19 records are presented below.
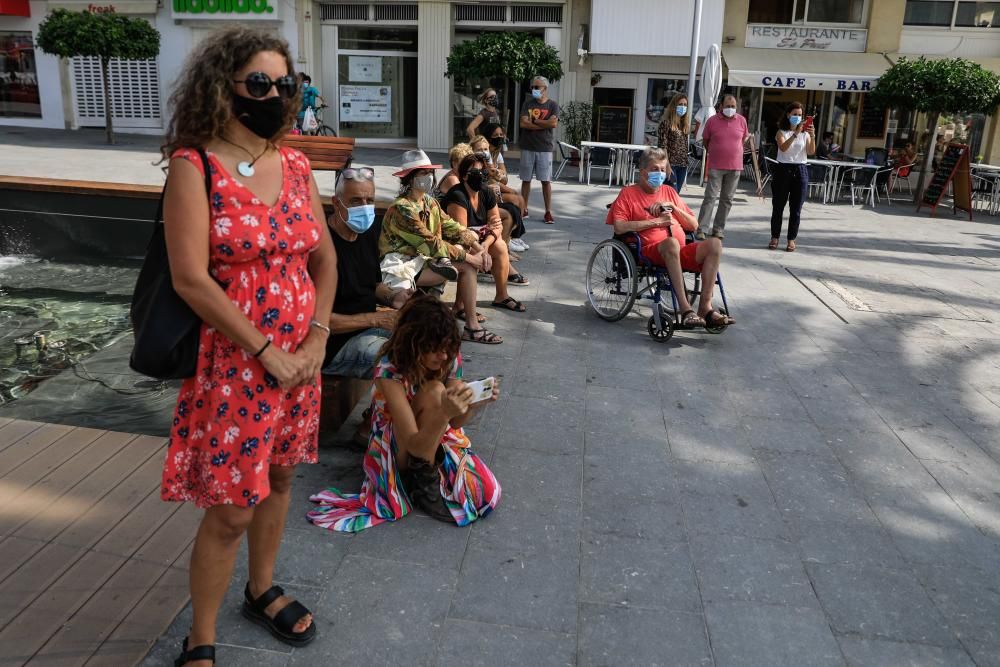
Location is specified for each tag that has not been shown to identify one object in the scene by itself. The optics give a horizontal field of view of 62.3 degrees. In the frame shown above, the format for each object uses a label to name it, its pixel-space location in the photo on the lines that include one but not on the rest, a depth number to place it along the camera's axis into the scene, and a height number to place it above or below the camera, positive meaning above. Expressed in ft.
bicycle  58.46 -1.01
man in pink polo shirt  29.71 -0.83
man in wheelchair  18.25 -2.33
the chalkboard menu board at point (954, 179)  41.63 -2.21
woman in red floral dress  6.47 -1.33
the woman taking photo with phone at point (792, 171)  28.99 -1.45
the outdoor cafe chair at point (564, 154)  49.50 -2.13
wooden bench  27.32 -1.15
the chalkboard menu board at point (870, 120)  61.52 +0.83
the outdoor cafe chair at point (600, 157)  46.42 -1.88
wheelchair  18.62 -3.71
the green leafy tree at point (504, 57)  52.01 +3.85
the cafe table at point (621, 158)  45.44 -1.89
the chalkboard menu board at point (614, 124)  62.59 -0.05
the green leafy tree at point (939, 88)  43.75 +2.39
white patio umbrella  41.47 +2.14
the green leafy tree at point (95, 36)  54.19 +4.57
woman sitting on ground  10.10 -4.12
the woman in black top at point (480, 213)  19.89 -2.24
